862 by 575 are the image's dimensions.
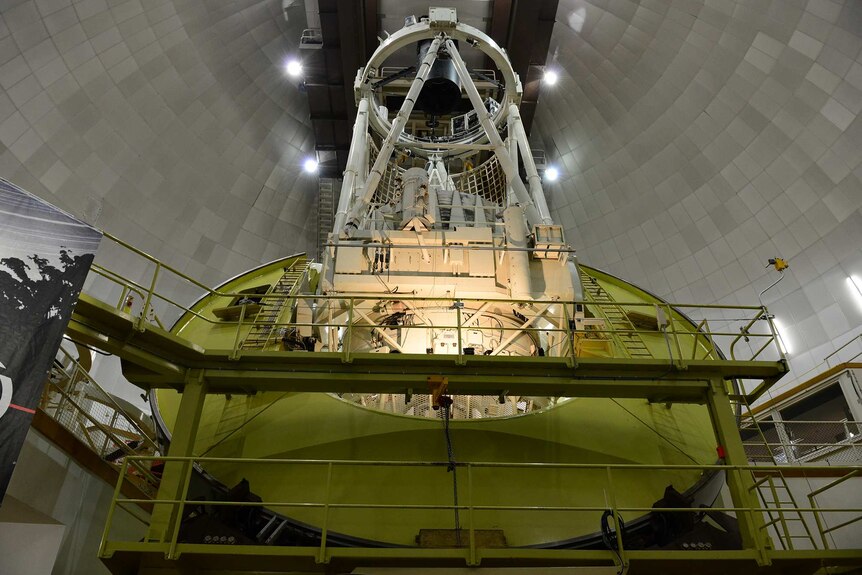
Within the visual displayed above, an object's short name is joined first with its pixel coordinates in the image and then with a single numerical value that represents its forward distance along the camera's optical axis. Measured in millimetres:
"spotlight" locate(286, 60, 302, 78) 23936
